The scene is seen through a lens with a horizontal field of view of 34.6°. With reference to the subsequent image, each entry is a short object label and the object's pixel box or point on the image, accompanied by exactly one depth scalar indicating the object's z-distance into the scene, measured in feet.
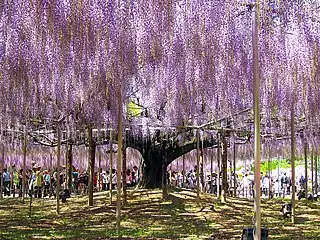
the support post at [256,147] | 17.75
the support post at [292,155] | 33.47
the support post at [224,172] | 45.98
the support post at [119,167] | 25.85
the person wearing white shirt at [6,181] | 65.56
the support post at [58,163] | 37.10
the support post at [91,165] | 40.29
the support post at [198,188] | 42.45
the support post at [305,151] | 52.06
